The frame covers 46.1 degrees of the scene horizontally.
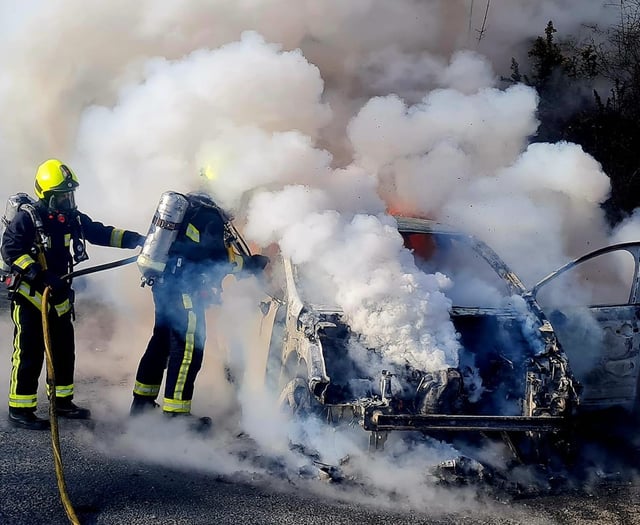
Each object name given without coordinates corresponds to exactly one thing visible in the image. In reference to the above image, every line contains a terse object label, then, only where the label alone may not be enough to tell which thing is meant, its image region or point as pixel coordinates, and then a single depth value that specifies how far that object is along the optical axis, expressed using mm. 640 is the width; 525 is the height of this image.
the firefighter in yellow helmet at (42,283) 5258
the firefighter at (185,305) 5496
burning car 4625
